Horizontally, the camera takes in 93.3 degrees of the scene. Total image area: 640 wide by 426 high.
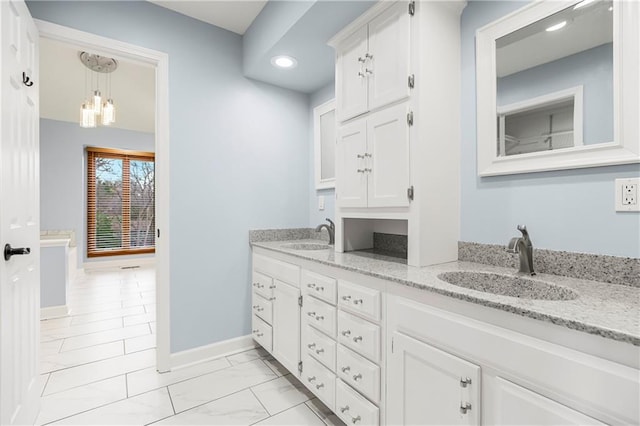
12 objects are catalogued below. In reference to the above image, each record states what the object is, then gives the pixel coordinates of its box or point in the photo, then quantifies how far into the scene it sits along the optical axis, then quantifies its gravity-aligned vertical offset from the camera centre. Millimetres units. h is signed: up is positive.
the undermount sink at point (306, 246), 2512 -279
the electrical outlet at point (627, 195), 1134 +67
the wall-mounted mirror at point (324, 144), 2707 +641
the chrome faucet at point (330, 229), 2555 -137
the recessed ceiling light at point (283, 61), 2316 +1189
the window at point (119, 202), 5812 +222
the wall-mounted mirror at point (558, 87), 1166 +559
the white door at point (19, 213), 1273 +2
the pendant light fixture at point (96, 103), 3070 +1160
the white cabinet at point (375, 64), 1621 +885
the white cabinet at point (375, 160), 1635 +316
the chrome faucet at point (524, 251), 1315 -169
